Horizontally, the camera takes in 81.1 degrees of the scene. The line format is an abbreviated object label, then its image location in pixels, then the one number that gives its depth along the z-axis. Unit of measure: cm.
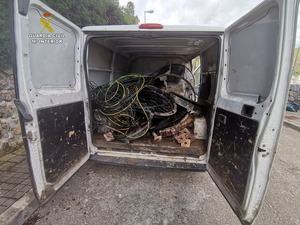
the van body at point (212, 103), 111
